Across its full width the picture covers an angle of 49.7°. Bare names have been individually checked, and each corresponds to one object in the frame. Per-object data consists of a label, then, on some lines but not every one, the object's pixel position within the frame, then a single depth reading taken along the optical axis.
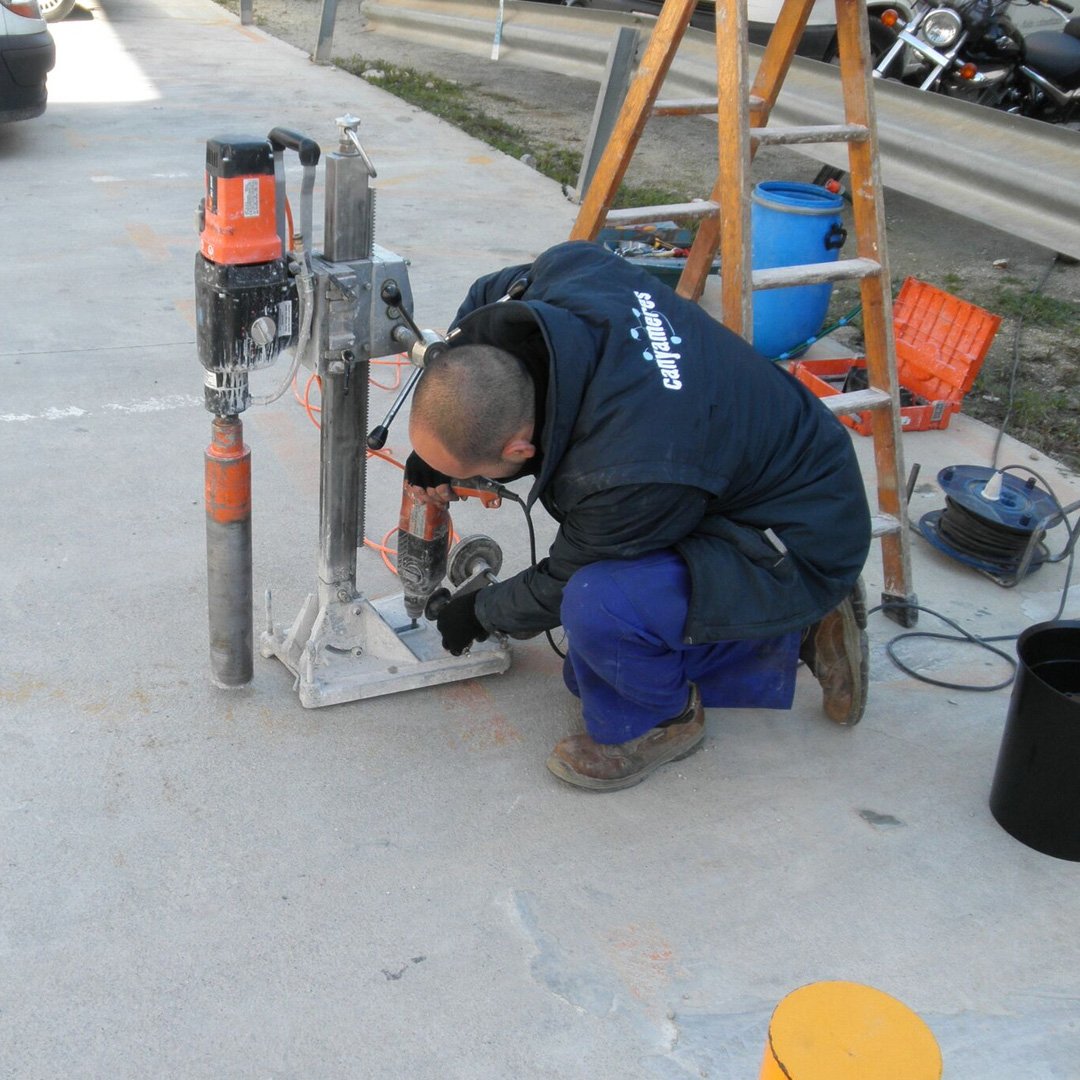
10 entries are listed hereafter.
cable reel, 3.47
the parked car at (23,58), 6.41
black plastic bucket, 2.39
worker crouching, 2.25
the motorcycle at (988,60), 7.69
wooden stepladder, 2.88
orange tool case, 4.32
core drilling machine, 2.19
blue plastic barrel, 4.55
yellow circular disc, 1.21
